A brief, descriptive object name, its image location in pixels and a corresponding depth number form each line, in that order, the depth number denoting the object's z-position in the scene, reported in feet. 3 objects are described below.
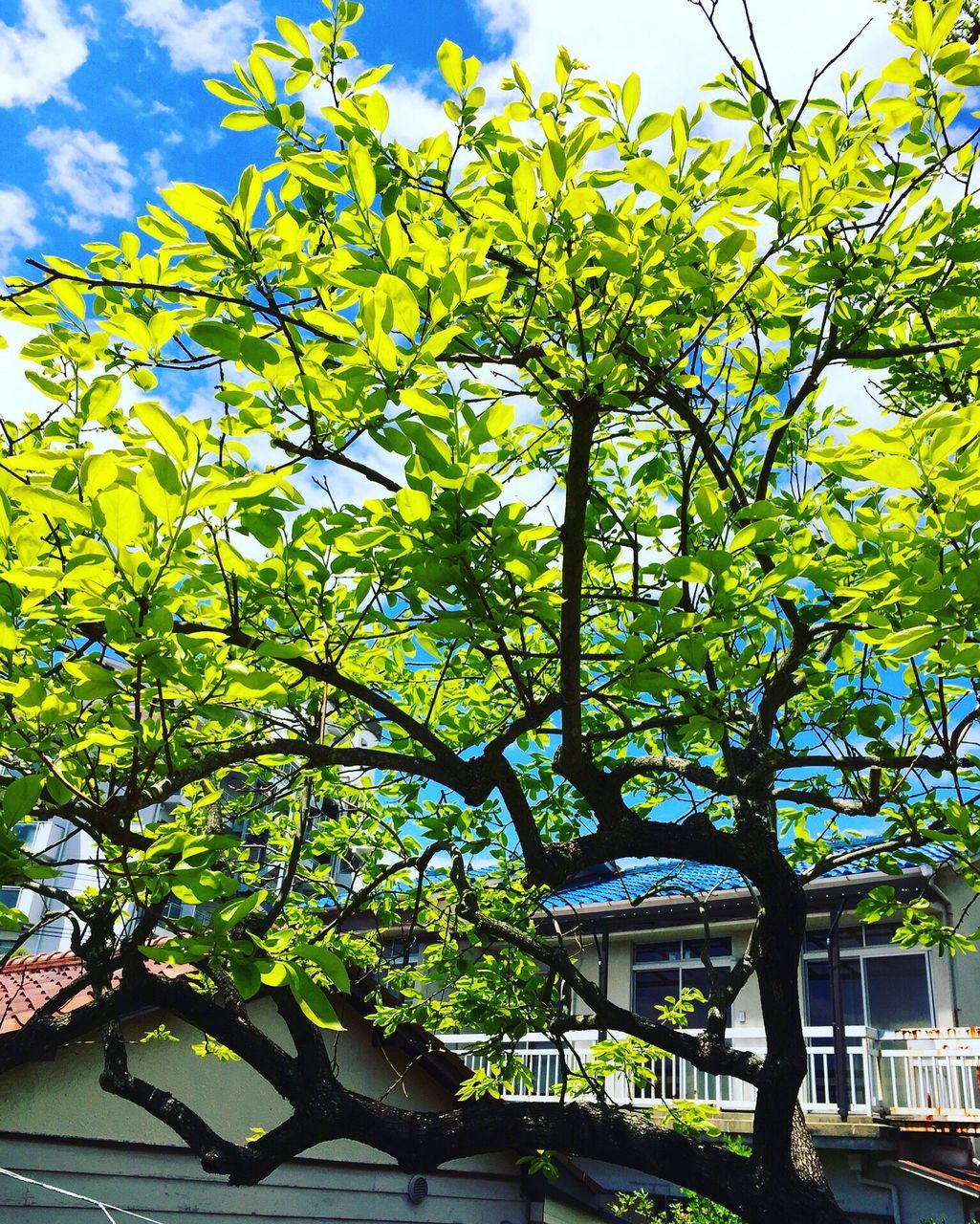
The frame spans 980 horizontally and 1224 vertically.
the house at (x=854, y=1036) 34.45
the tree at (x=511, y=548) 7.04
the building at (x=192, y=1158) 22.52
